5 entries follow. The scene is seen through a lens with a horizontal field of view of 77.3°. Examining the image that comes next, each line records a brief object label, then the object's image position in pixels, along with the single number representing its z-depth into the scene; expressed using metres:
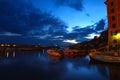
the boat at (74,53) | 31.65
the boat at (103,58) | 15.34
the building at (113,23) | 22.86
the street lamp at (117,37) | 22.53
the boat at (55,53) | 29.58
